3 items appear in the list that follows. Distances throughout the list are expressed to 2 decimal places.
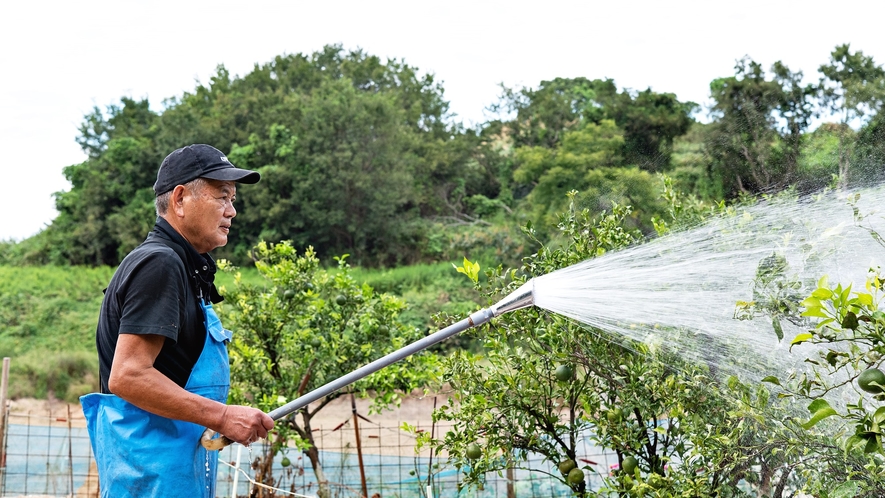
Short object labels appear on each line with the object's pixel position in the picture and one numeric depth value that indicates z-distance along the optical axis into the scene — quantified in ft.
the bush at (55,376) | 53.98
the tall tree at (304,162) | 74.95
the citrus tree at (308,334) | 18.54
